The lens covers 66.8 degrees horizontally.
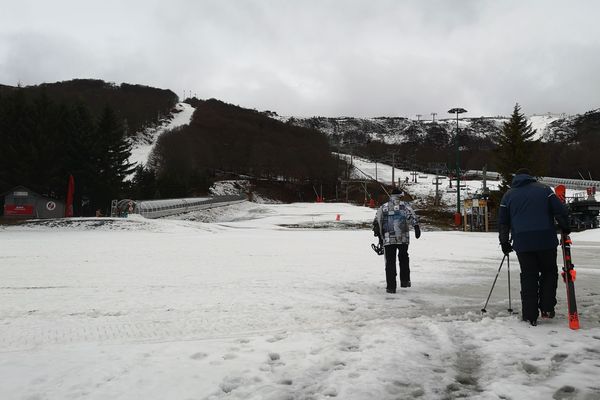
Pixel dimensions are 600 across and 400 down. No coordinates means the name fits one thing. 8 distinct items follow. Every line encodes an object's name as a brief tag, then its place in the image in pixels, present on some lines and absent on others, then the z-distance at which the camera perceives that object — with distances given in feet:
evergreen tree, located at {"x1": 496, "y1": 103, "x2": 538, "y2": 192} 120.26
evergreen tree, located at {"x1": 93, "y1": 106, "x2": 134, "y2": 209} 140.26
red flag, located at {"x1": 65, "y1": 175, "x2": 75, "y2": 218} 105.82
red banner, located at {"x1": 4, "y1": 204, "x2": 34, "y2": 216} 96.22
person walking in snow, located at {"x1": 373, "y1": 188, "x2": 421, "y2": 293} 25.63
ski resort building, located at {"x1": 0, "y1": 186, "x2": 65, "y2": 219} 96.48
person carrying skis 18.25
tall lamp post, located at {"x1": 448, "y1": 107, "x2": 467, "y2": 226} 118.72
